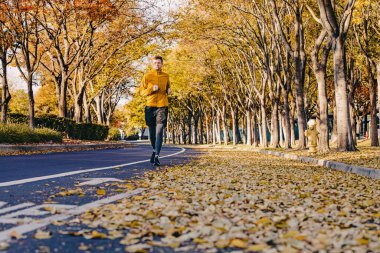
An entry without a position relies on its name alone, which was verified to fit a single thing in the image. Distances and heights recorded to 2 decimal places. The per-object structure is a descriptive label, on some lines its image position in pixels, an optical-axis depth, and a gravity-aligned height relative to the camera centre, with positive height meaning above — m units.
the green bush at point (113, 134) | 41.23 +0.48
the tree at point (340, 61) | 16.41 +2.44
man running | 10.07 +0.87
